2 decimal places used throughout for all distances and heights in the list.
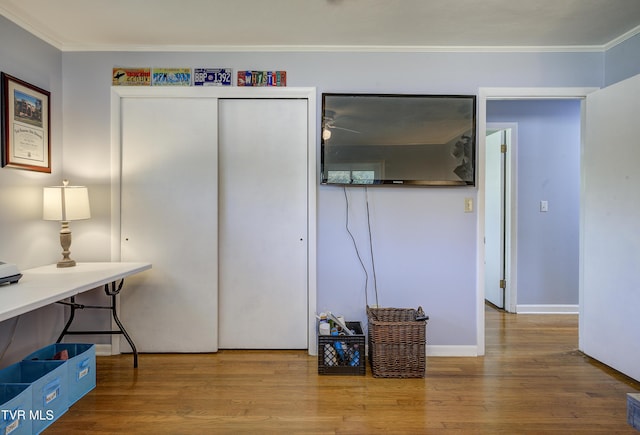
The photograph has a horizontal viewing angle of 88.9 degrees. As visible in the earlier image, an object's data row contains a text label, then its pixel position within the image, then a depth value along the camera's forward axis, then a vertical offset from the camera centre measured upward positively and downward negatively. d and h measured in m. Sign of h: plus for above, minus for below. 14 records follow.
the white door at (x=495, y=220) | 3.66 -0.05
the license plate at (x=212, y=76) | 2.51 +1.07
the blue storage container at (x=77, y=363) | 1.85 -0.89
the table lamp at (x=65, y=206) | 2.12 +0.06
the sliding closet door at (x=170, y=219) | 2.52 -0.03
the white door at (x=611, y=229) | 2.15 -0.09
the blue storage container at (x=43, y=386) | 1.60 -0.91
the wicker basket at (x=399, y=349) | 2.18 -0.90
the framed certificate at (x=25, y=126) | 2.05 +0.60
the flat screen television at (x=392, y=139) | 2.44 +0.57
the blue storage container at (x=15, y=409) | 1.41 -0.88
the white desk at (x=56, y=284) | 1.44 -0.37
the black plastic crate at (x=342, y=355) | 2.21 -0.95
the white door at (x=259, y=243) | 2.57 -0.22
